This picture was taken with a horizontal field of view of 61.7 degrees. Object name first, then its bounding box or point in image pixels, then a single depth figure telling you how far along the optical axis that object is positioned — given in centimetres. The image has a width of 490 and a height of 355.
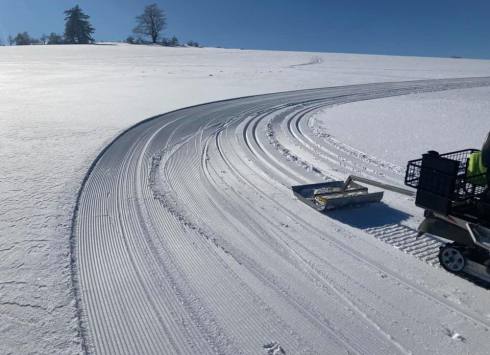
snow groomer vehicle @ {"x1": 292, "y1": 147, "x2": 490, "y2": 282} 393
